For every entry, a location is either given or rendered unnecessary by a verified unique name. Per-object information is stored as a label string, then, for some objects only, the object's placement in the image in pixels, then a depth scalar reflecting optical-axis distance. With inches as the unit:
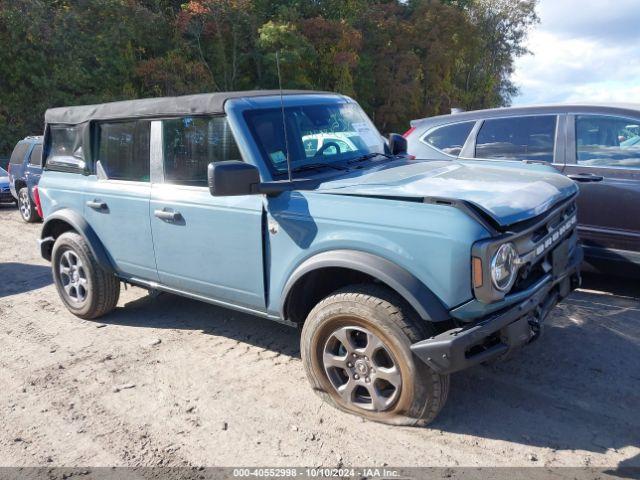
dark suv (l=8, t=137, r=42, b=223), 443.2
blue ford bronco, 116.3
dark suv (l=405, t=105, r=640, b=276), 197.2
